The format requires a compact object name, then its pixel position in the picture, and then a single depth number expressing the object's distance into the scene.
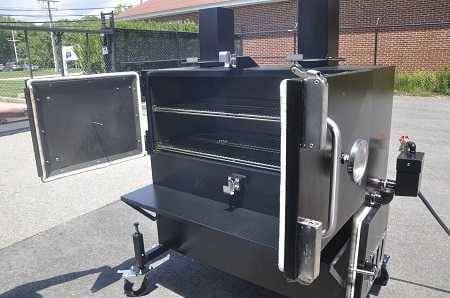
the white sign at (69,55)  12.70
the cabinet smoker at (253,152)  1.41
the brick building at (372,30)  12.07
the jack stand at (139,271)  2.57
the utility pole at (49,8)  41.00
